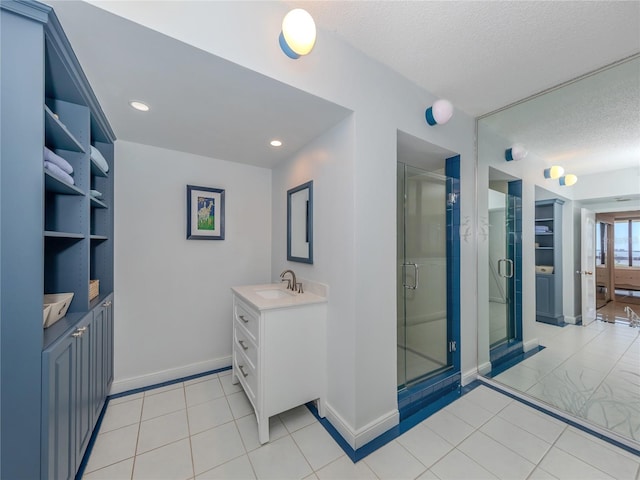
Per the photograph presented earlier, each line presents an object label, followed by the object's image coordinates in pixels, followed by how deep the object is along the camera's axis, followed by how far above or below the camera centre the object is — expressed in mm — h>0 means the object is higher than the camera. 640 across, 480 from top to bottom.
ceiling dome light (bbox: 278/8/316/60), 1168 +1049
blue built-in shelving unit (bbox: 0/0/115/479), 893 -124
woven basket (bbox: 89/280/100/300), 1705 -347
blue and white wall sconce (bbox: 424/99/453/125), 1869 +1027
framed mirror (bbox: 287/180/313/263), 2053 +173
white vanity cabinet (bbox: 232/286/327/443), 1620 -809
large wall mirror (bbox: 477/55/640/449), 1929 -63
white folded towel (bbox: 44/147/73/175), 1135 +411
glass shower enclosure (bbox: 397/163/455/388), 2201 -290
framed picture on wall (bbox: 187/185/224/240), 2383 +295
